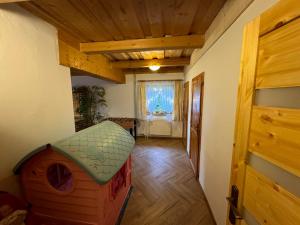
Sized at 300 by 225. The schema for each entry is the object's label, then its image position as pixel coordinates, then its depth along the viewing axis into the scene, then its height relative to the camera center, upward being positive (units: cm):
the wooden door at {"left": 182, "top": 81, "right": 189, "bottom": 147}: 420 -29
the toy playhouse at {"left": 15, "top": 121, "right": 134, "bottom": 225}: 129 -78
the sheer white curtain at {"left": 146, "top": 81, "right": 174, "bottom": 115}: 511 +2
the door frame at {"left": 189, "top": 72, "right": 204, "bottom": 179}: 241 -42
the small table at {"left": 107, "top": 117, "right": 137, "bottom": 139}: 488 -85
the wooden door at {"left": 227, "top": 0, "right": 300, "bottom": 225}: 55 -12
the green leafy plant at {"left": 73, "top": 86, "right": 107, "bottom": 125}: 504 -19
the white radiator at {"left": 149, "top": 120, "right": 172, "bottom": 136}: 521 -105
